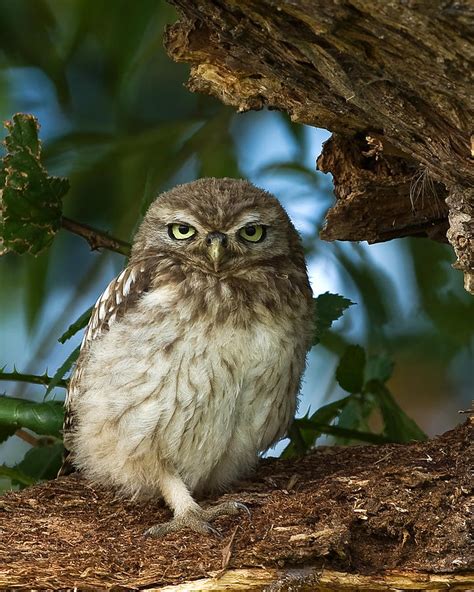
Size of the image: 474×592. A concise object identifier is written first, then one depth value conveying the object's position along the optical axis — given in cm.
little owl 537
